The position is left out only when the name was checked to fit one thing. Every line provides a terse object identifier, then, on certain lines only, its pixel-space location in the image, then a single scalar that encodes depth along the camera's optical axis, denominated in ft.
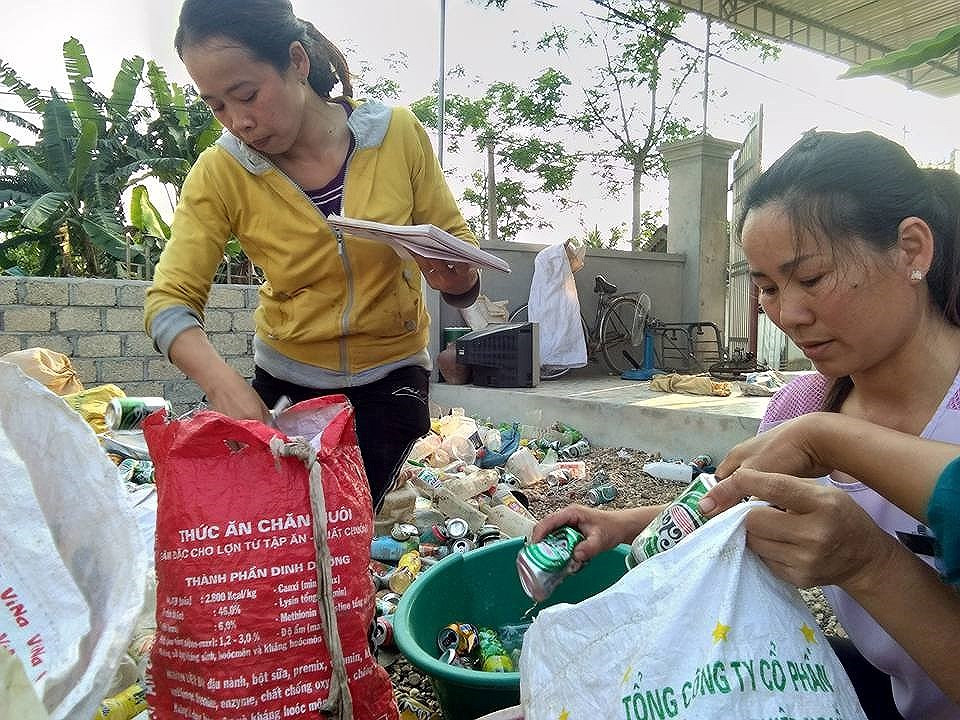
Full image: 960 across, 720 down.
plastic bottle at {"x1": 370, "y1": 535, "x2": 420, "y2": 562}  8.72
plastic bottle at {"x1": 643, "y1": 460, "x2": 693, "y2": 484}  12.88
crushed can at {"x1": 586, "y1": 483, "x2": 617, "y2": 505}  11.70
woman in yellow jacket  4.42
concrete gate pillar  25.67
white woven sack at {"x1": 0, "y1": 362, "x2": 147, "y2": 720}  2.21
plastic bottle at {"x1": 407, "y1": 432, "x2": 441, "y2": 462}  13.17
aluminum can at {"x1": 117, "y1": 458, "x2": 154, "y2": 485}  9.01
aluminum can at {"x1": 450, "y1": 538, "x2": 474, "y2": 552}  8.02
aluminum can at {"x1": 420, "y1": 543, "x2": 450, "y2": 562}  8.63
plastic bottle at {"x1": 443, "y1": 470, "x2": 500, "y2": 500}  10.35
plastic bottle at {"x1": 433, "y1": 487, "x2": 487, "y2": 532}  9.50
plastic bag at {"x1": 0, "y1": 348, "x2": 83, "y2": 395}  11.35
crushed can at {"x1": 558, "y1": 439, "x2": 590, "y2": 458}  15.17
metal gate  25.39
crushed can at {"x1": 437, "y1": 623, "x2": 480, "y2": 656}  5.05
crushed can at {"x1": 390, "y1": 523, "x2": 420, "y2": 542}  9.26
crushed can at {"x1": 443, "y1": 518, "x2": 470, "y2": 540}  8.75
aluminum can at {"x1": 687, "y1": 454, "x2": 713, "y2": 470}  13.12
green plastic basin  4.18
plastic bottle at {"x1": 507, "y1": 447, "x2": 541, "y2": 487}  12.82
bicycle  24.12
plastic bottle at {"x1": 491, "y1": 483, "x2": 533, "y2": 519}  10.35
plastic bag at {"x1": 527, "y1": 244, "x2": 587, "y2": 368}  21.93
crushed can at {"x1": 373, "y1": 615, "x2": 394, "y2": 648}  6.11
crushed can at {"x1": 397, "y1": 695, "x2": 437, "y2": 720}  5.20
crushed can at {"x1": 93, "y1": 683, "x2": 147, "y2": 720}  3.95
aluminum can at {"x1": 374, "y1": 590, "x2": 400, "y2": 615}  6.95
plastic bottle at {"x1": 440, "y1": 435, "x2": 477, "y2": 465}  13.48
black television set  19.11
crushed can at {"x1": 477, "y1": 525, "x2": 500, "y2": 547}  8.41
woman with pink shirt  3.28
